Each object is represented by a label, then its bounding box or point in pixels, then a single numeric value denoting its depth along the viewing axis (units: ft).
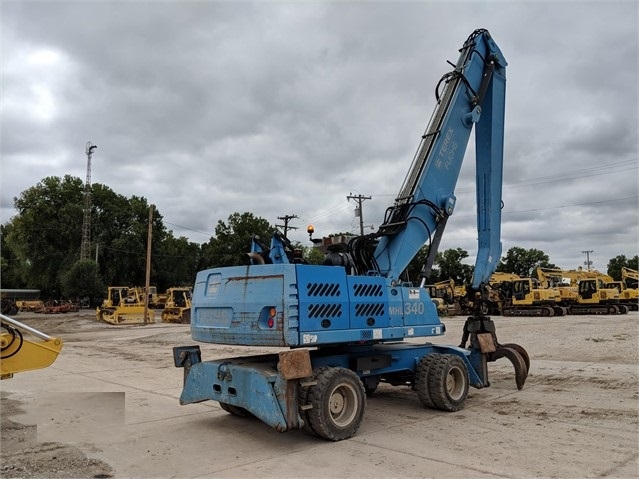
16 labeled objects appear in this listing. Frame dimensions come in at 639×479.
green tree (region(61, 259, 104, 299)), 172.04
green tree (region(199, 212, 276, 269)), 187.83
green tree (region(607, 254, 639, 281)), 307.78
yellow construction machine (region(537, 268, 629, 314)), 109.29
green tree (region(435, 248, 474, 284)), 222.28
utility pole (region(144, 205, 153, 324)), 107.07
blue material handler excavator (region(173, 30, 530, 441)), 20.53
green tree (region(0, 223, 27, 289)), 219.82
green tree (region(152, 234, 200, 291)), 214.48
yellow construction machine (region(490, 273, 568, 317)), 109.91
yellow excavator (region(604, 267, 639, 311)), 119.65
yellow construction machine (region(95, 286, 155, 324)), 111.45
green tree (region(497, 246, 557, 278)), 290.97
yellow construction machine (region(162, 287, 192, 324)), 115.75
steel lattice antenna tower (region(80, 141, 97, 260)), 184.44
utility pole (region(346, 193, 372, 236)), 163.44
